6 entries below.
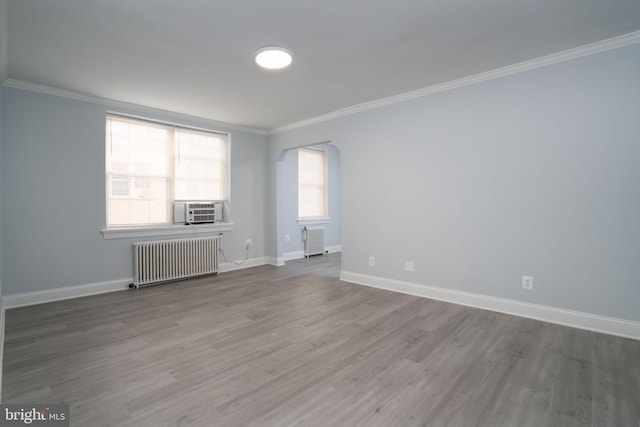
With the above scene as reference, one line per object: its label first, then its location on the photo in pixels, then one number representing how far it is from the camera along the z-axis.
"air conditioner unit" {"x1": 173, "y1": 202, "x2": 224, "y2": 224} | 5.09
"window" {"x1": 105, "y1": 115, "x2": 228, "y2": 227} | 4.54
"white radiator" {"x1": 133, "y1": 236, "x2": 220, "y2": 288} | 4.58
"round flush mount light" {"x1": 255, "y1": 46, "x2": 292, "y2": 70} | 2.88
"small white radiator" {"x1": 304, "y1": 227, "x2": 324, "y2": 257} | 7.00
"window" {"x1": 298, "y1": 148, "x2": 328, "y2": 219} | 7.20
